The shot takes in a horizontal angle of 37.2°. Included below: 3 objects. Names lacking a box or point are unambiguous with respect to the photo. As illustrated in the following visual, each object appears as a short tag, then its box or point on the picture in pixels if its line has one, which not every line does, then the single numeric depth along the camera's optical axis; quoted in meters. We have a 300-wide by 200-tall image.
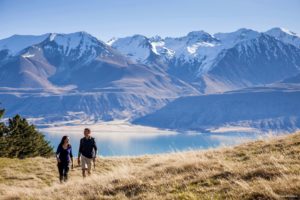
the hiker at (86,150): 21.31
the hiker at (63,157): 20.20
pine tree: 44.98
